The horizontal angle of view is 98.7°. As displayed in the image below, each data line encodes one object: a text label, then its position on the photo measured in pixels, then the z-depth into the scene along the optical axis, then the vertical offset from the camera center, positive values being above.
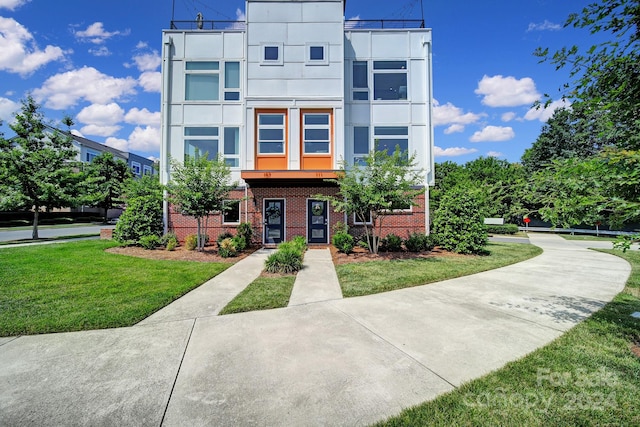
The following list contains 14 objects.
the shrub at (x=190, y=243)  11.39 -1.04
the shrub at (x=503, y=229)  23.30 -0.88
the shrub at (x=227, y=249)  10.22 -1.17
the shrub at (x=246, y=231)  12.20 -0.60
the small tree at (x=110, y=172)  33.09 +5.97
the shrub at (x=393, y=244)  11.51 -1.07
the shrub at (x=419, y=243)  11.41 -1.04
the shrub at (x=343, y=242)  11.01 -0.97
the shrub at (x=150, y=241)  11.30 -0.97
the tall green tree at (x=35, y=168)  14.08 +2.69
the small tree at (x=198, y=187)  10.20 +1.16
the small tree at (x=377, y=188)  9.74 +1.11
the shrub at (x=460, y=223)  11.03 -0.19
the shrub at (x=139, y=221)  12.01 -0.14
